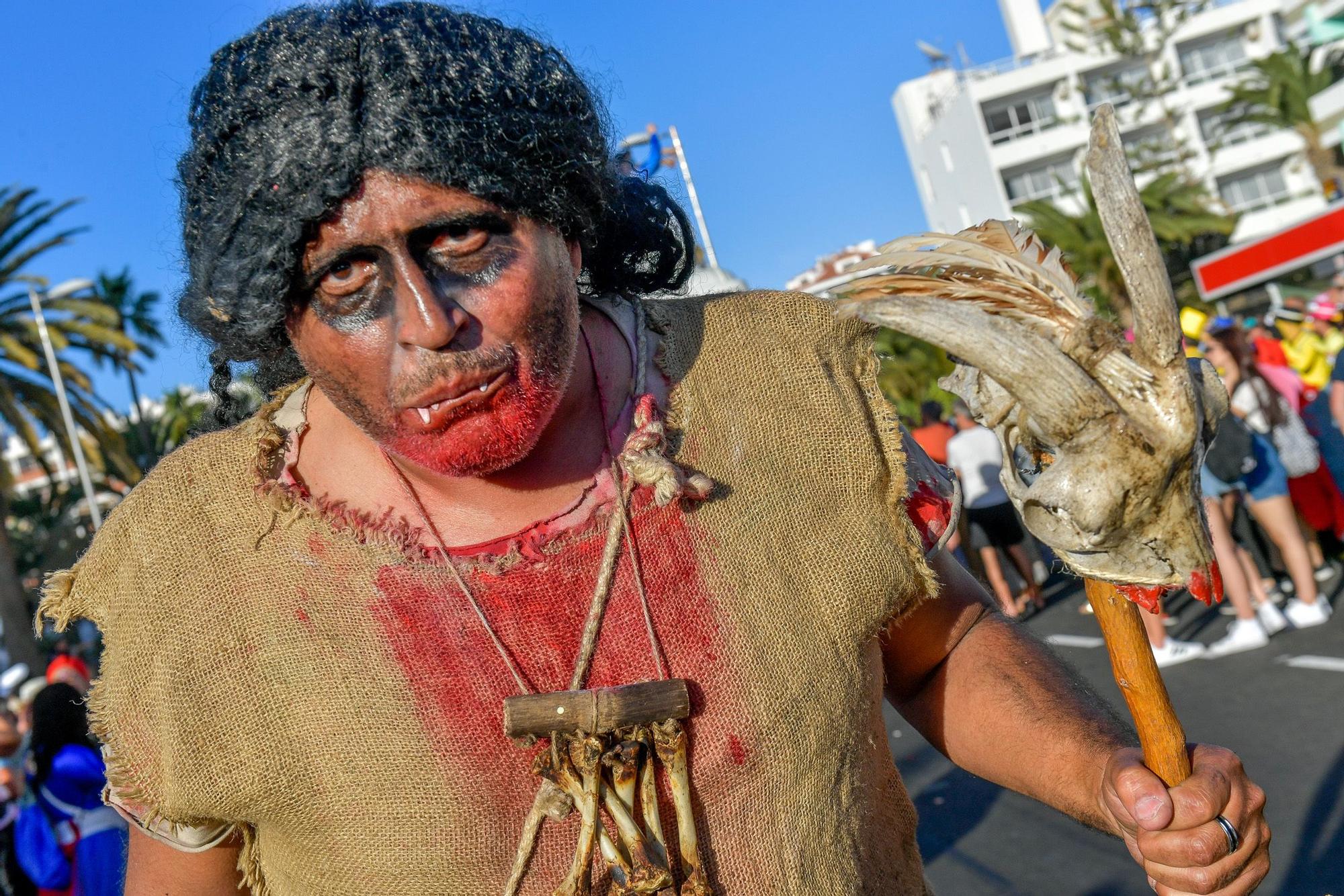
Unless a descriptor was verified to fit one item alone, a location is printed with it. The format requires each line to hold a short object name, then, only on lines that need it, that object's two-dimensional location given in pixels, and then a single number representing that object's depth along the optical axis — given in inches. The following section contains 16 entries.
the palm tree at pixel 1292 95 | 1187.3
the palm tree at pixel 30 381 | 727.1
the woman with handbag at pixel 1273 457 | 290.8
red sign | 489.4
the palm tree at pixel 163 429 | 1043.3
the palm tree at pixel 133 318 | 831.7
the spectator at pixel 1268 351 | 382.0
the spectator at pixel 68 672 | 243.6
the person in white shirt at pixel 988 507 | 369.4
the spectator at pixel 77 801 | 182.7
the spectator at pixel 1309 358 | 402.0
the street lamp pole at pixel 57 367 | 712.4
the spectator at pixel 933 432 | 407.0
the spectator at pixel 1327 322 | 385.1
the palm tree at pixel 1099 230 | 994.7
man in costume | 66.4
